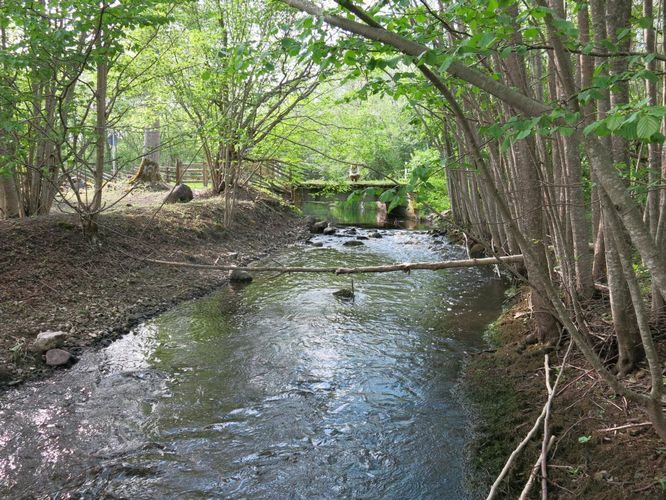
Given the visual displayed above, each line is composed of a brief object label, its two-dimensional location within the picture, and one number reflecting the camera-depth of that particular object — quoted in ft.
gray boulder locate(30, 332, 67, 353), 19.02
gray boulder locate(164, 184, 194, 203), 47.88
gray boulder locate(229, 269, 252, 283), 33.40
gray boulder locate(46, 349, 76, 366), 18.62
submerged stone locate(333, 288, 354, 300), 29.53
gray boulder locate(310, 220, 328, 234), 61.26
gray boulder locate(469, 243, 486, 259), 40.14
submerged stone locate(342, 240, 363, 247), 50.71
